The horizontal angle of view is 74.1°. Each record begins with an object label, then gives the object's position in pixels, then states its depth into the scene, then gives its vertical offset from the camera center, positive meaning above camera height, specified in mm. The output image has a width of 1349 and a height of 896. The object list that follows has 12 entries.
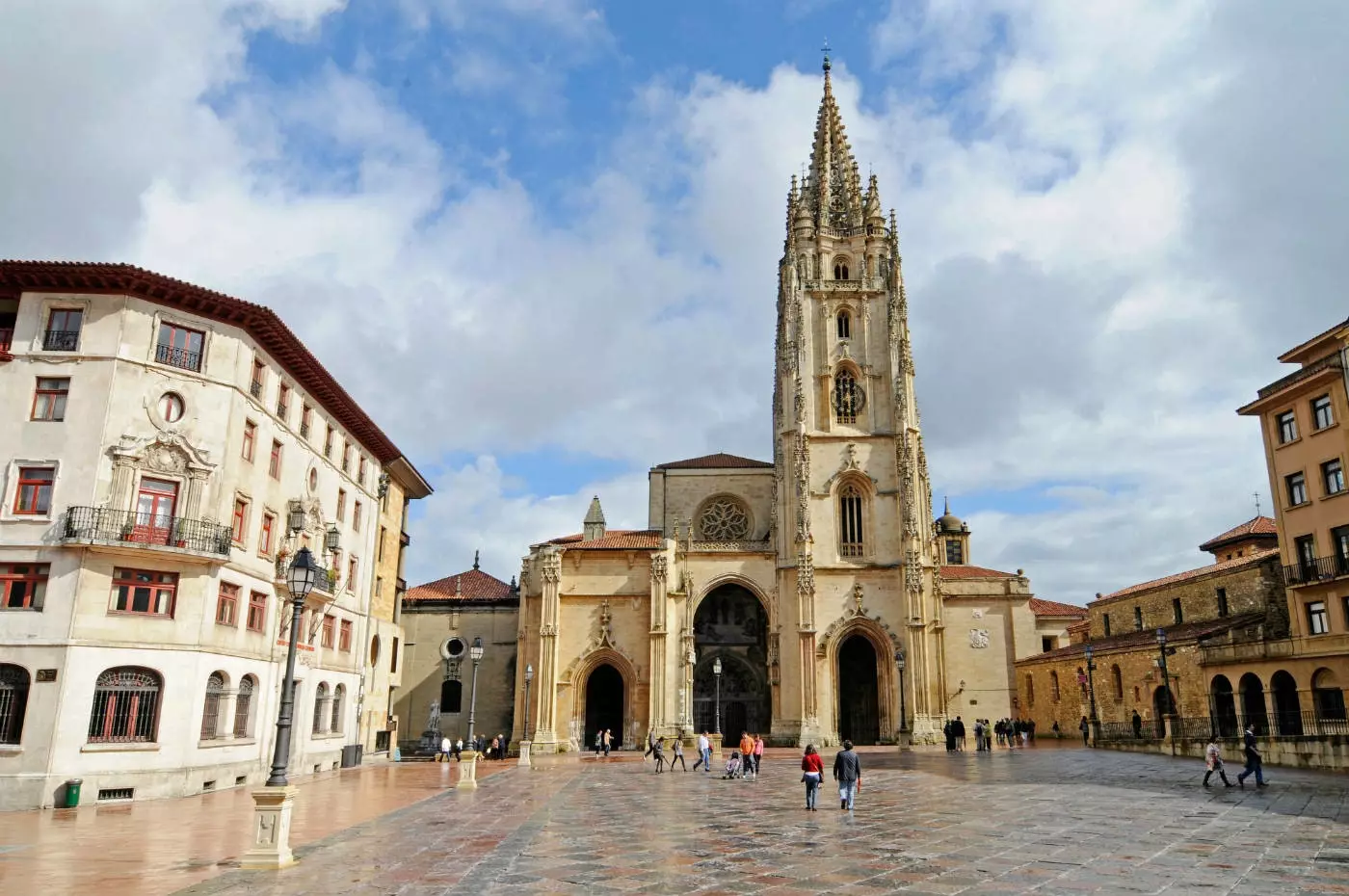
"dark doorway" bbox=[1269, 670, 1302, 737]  32031 -533
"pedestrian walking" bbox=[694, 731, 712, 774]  30141 -2213
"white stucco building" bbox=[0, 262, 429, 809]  20312 +3521
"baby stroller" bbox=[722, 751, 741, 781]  26297 -2361
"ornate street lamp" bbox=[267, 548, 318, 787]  12391 +685
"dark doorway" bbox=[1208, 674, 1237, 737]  35406 -711
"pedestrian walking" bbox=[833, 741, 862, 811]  16969 -1659
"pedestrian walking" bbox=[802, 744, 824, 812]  17203 -1688
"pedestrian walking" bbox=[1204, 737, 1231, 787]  20828 -1698
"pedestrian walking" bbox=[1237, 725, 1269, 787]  20328 -1743
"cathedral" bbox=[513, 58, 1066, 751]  44156 +4841
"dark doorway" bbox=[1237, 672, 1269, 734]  34125 -458
